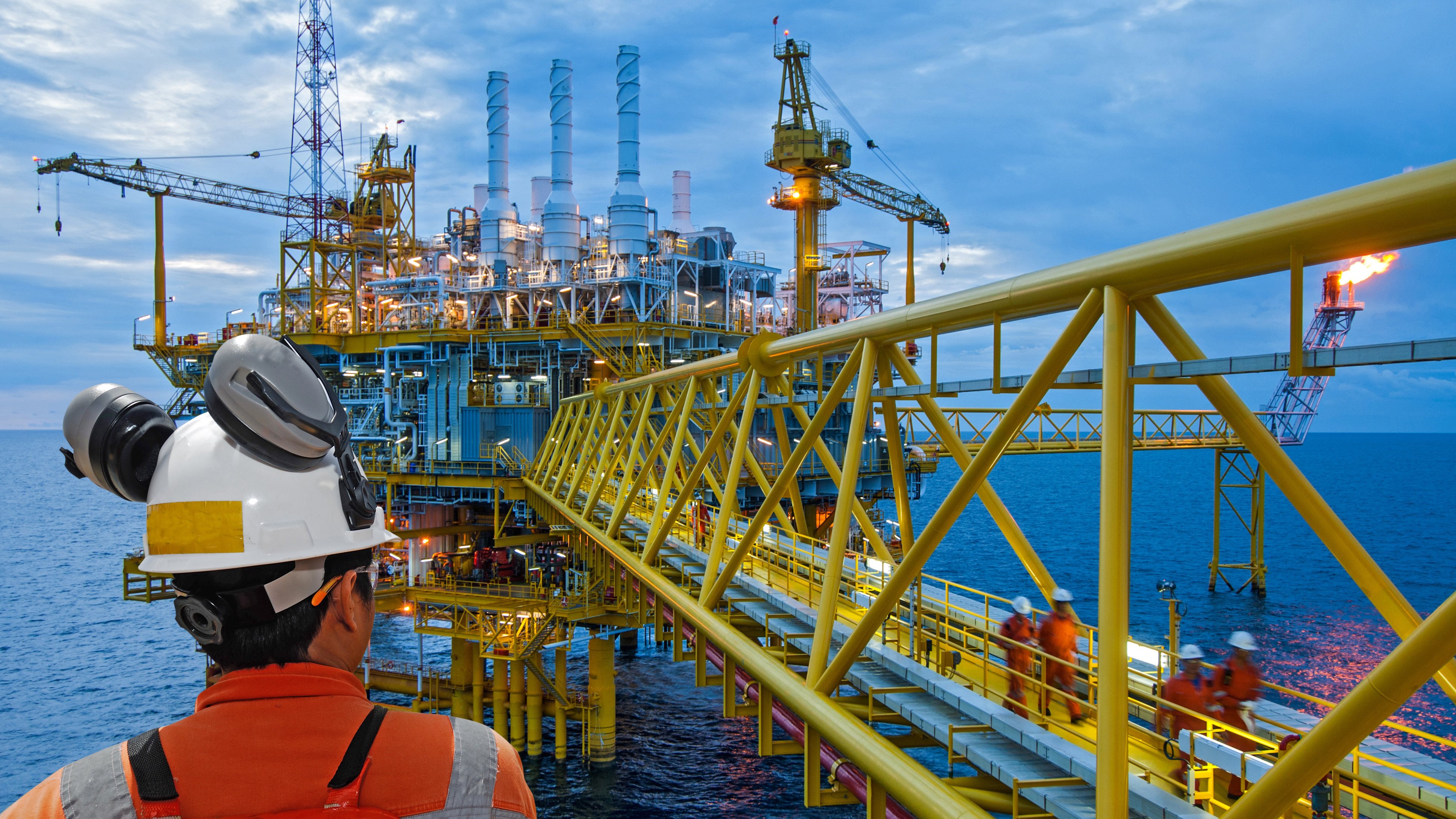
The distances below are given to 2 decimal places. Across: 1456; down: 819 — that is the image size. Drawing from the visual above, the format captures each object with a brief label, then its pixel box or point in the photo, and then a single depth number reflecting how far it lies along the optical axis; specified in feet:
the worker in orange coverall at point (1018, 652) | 29.99
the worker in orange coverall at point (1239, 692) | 25.16
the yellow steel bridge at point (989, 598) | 16.56
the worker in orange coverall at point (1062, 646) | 29.04
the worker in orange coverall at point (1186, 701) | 25.36
